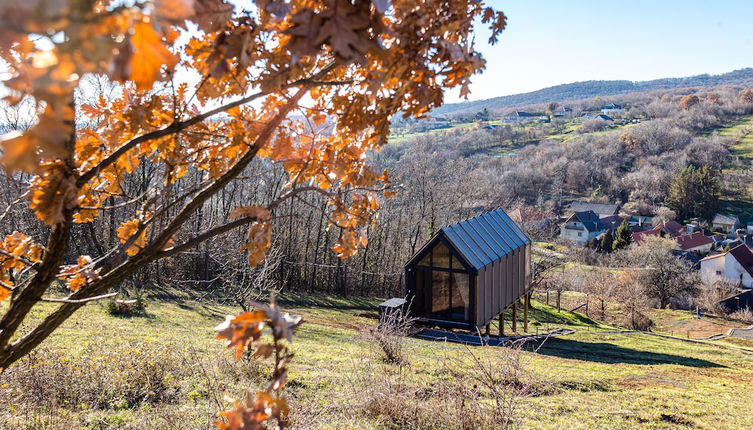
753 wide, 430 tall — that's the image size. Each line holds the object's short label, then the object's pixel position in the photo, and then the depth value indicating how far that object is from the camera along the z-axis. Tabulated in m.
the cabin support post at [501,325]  16.98
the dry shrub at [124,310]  12.49
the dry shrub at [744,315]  29.71
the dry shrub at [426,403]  4.90
